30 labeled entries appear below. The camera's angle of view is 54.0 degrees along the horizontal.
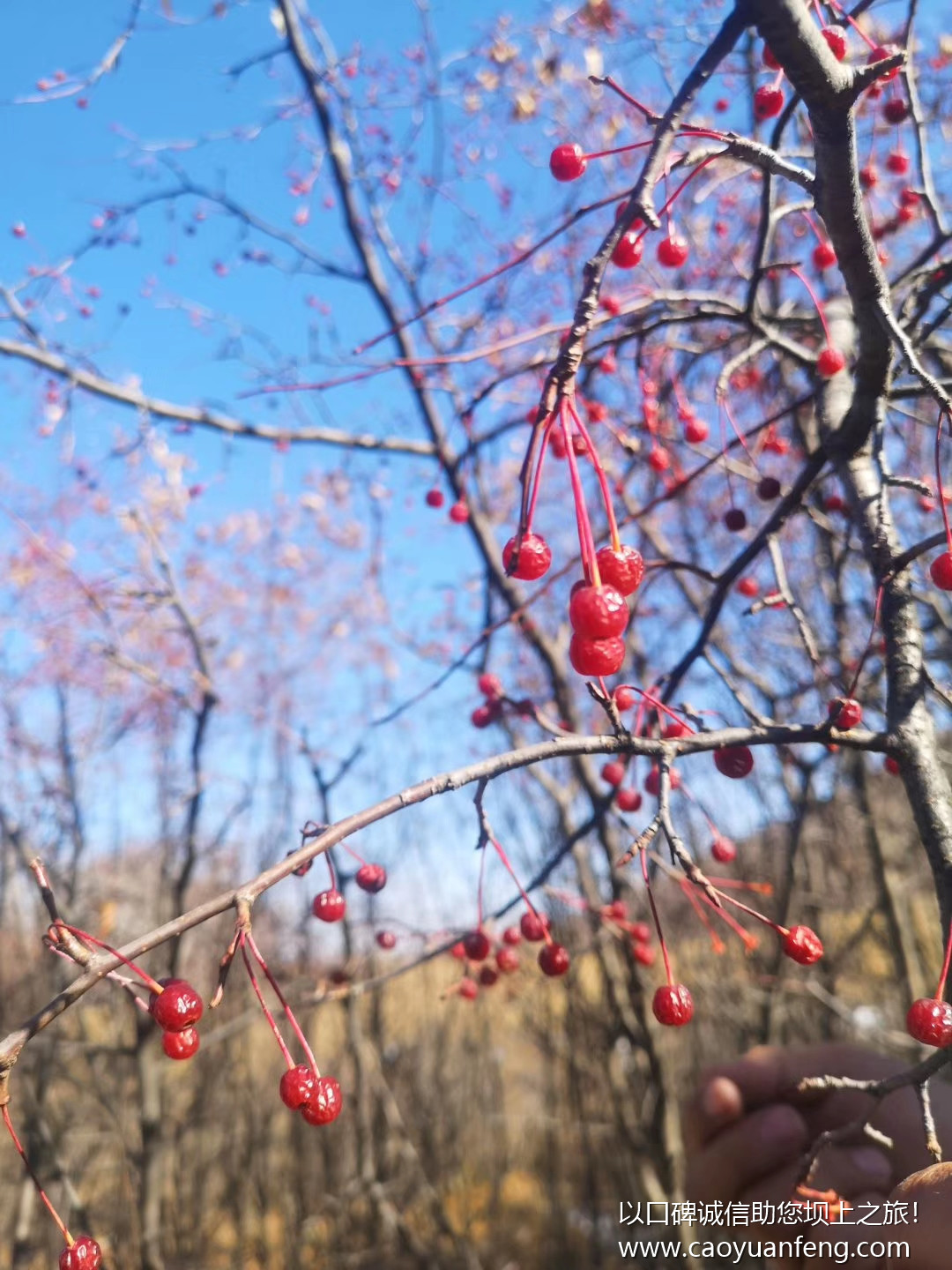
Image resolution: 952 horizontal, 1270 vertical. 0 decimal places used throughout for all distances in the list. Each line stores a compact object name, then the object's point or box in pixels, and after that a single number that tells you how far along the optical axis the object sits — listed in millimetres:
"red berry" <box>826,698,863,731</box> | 183
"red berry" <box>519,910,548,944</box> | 260
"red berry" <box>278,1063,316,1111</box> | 173
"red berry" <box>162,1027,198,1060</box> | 172
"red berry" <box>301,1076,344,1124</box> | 174
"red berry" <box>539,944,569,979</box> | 257
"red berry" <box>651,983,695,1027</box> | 188
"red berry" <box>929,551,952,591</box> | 180
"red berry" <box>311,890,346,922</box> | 219
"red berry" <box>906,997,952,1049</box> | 170
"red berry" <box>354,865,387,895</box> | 239
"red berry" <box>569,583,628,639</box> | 152
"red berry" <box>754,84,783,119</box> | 230
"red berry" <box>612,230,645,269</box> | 208
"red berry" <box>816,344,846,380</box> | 263
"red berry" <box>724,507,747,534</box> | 310
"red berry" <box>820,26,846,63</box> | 219
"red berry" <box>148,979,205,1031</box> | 158
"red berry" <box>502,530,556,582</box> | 162
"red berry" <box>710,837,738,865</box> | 336
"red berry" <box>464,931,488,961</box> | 270
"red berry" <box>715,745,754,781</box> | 216
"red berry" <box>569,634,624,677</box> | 155
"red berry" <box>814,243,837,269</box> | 352
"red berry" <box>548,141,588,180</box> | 205
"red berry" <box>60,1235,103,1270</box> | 156
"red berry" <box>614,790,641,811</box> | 358
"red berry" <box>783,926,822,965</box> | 202
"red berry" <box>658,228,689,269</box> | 248
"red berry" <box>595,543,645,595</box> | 160
